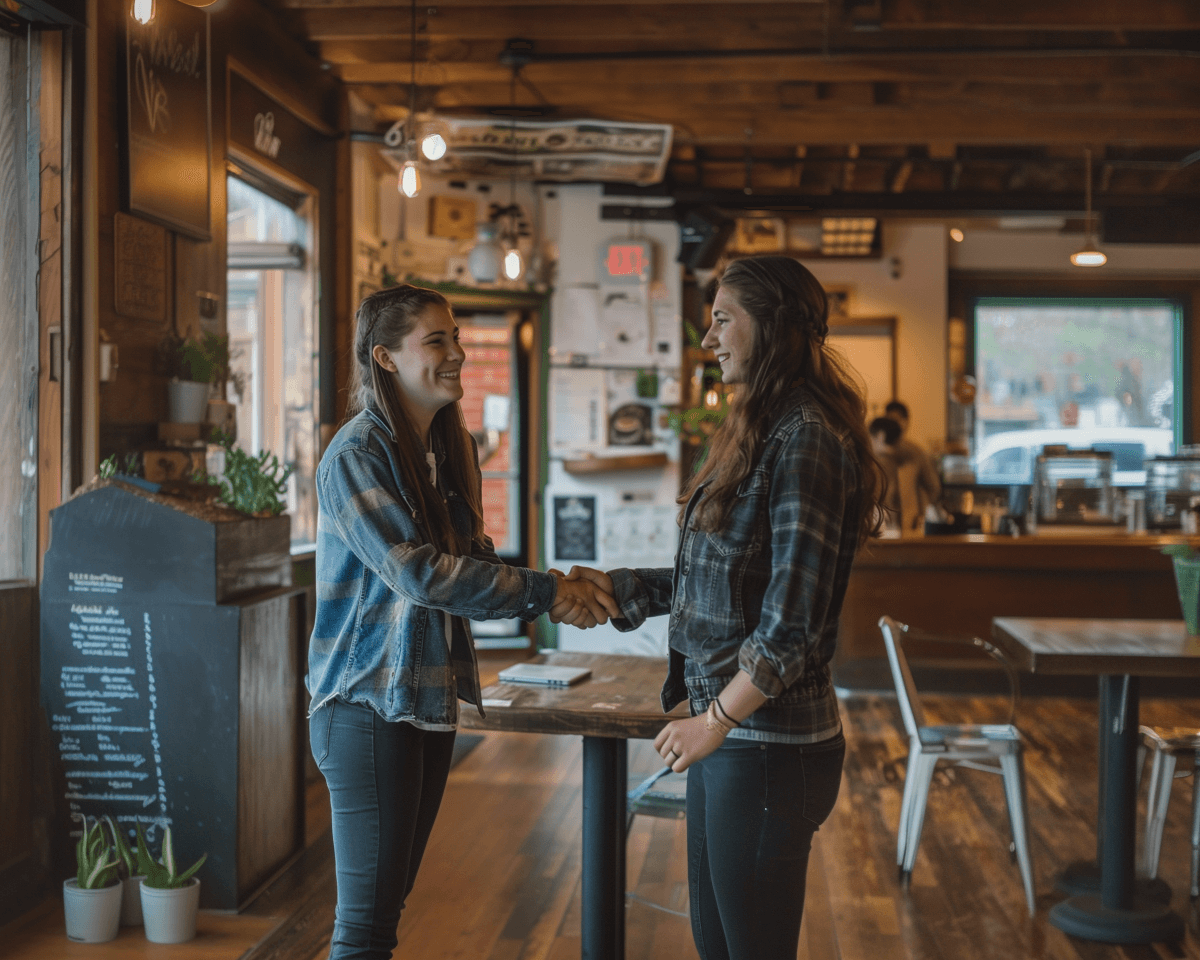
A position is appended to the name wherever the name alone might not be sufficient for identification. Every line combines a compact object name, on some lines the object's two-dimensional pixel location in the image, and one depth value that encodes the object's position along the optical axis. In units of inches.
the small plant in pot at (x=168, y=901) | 126.0
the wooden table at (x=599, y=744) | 94.3
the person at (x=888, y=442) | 301.4
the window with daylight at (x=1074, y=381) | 402.6
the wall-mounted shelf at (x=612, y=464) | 299.4
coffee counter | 256.1
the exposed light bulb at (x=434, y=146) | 195.0
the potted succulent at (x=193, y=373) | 160.1
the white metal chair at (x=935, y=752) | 140.9
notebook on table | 106.4
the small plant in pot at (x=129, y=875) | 130.0
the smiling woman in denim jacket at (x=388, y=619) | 79.0
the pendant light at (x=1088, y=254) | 303.1
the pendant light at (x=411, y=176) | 189.2
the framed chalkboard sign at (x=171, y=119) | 150.2
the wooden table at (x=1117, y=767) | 129.5
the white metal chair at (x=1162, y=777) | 145.7
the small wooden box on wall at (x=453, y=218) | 291.1
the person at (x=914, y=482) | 312.3
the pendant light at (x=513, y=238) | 244.8
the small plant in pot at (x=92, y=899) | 125.6
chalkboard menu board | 133.2
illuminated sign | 303.6
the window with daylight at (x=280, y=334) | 220.4
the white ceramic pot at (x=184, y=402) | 159.8
